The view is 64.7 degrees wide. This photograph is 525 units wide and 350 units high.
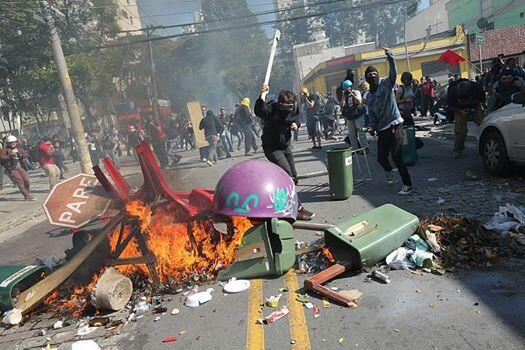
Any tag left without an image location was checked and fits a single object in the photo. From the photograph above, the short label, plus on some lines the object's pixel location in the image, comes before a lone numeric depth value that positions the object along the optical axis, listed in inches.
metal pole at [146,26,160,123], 1226.6
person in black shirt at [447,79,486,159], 324.5
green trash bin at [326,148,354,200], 265.7
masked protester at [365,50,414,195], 246.1
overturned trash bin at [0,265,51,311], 163.9
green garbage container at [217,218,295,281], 162.6
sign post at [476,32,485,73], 601.6
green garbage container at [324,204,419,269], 157.9
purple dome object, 175.8
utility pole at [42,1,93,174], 528.7
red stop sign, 186.4
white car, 242.2
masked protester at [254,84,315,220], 238.1
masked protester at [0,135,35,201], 475.8
